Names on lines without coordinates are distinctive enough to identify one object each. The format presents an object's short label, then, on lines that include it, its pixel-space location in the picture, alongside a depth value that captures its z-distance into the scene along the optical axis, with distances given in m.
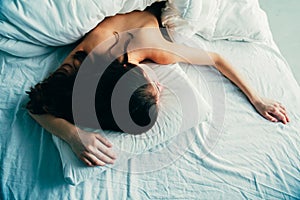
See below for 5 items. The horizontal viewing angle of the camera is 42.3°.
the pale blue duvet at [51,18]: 1.03
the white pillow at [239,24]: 1.21
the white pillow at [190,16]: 1.09
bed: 0.88
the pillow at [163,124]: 0.87
